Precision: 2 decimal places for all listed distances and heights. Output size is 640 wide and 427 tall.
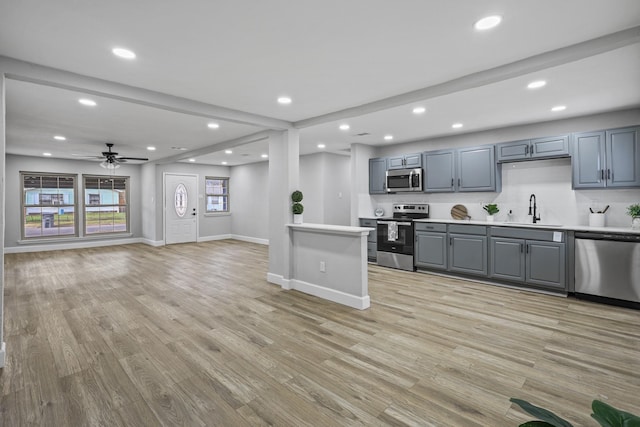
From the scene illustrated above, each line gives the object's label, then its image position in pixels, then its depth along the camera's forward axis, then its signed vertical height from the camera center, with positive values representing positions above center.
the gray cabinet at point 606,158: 4.11 +0.65
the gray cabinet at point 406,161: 6.21 +0.97
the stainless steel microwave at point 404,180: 6.14 +0.61
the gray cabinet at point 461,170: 5.32 +0.70
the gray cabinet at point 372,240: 6.45 -0.57
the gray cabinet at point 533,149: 4.63 +0.90
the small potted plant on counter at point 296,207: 4.79 +0.09
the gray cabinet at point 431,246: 5.48 -0.60
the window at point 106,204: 9.21 +0.33
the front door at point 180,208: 9.52 +0.19
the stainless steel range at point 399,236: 5.92 -0.47
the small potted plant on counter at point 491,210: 5.33 +0.00
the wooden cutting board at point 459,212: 5.80 -0.03
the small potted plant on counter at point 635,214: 4.07 -0.08
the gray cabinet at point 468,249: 5.03 -0.62
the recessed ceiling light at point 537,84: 3.23 +1.27
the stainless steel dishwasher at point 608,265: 3.84 -0.70
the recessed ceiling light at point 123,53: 2.51 +1.28
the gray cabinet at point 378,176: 6.68 +0.75
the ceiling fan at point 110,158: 6.78 +1.24
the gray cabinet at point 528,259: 4.35 -0.69
